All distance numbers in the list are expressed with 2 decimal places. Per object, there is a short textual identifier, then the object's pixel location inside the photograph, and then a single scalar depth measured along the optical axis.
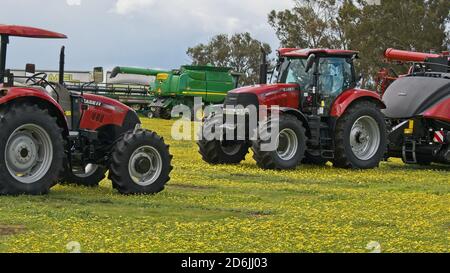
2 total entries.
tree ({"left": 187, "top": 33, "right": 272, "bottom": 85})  90.81
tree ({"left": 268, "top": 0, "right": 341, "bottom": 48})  68.69
